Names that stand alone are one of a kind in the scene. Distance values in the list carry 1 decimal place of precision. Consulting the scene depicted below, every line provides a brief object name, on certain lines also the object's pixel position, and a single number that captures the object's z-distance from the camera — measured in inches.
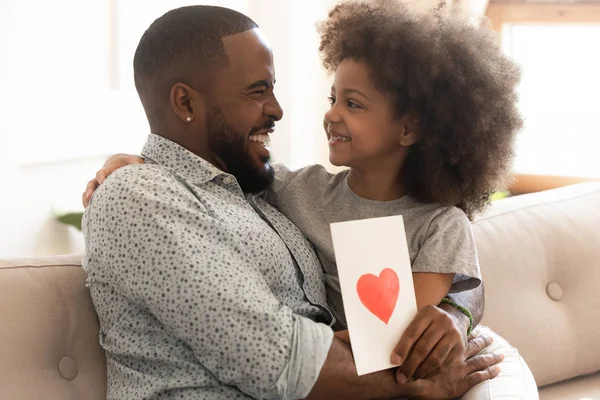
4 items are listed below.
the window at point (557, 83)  132.4
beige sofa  86.6
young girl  67.4
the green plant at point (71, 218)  91.0
